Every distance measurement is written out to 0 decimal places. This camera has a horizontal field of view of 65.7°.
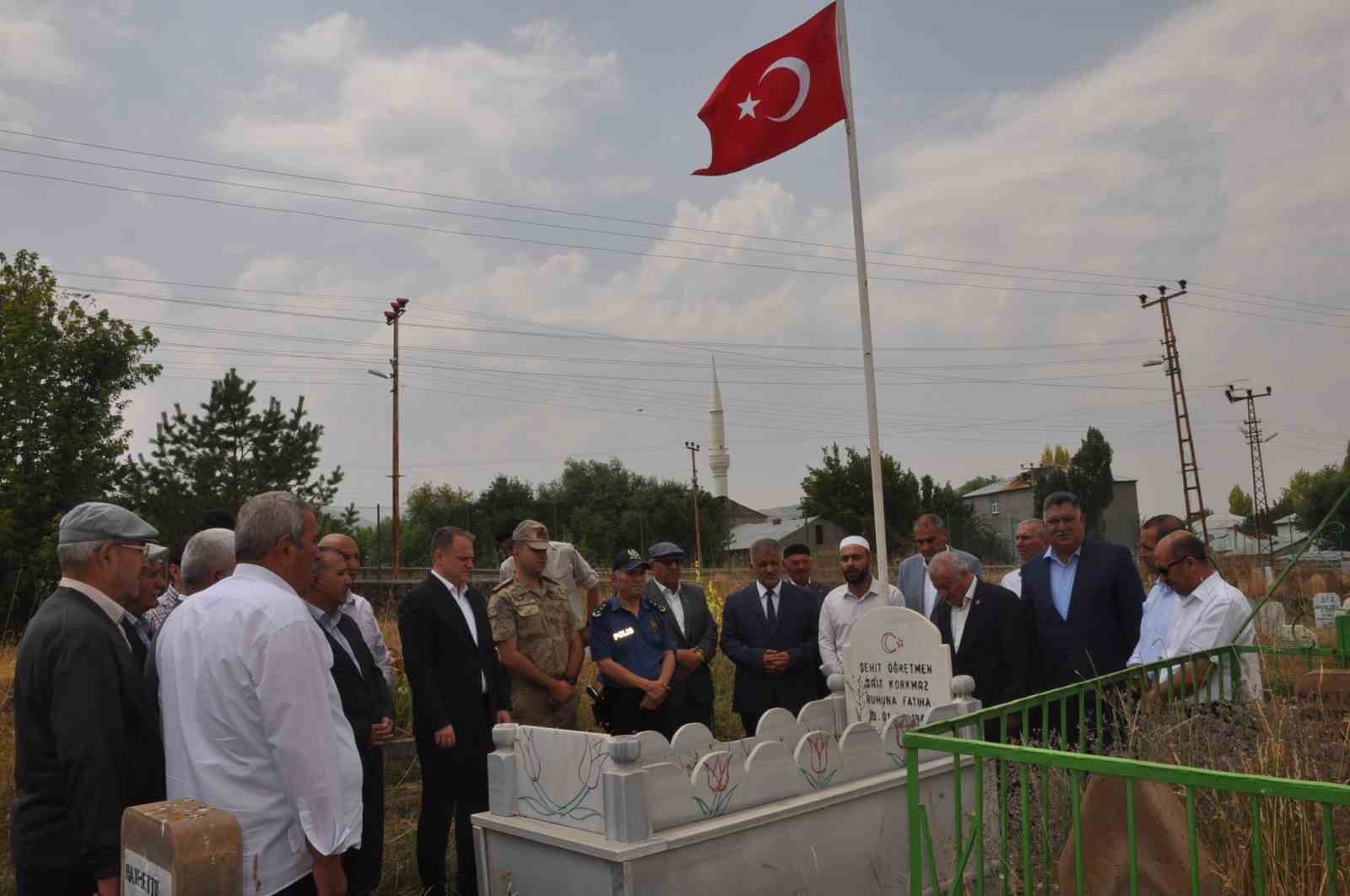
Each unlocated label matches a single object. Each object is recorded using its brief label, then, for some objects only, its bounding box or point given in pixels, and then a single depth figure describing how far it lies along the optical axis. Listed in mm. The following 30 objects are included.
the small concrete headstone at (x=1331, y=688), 4500
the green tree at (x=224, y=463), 23953
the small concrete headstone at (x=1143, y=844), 2486
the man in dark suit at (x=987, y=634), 5398
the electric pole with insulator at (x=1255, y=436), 57625
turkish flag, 7043
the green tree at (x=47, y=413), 22375
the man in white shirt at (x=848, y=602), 6262
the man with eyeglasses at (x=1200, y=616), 4516
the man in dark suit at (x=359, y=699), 3918
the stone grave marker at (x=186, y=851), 1960
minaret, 84688
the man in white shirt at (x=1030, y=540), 6887
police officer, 6258
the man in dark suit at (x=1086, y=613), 5625
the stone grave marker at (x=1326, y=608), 14586
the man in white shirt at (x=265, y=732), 2775
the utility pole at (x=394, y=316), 33531
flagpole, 5996
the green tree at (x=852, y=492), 48500
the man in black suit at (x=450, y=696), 5062
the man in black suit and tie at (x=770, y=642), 6430
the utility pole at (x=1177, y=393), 36625
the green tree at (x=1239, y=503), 98431
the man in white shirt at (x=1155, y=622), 4938
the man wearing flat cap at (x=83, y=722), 2824
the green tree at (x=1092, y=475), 54250
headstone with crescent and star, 4852
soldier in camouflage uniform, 5805
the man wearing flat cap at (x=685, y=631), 6664
